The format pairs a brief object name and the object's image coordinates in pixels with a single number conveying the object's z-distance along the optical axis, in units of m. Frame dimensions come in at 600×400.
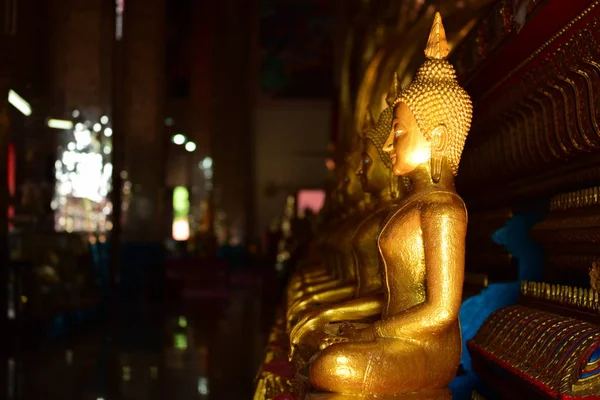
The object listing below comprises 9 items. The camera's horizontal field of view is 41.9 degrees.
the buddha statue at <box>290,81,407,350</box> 2.85
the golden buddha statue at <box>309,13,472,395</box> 1.94
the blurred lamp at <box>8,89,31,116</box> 6.66
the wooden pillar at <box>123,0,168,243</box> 11.20
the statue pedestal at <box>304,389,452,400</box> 1.92
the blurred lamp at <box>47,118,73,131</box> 8.19
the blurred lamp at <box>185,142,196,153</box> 20.34
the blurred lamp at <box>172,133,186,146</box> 20.14
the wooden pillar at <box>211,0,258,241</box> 20.88
